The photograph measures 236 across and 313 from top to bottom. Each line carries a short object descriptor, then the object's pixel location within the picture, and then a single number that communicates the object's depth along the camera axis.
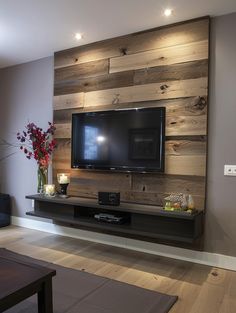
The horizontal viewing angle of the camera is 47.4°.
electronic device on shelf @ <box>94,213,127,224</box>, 2.95
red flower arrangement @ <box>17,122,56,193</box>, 3.56
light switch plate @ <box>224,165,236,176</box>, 2.61
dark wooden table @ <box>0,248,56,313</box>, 1.33
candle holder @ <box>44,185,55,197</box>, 3.42
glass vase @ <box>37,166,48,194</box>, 3.64
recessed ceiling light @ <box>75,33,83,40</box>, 3.18
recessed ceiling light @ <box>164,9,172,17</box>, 2.61
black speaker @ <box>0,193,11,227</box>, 4.09
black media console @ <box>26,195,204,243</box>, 2.56
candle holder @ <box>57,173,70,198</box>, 3.43
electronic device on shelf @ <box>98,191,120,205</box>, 2.94
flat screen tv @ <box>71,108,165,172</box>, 2.93
